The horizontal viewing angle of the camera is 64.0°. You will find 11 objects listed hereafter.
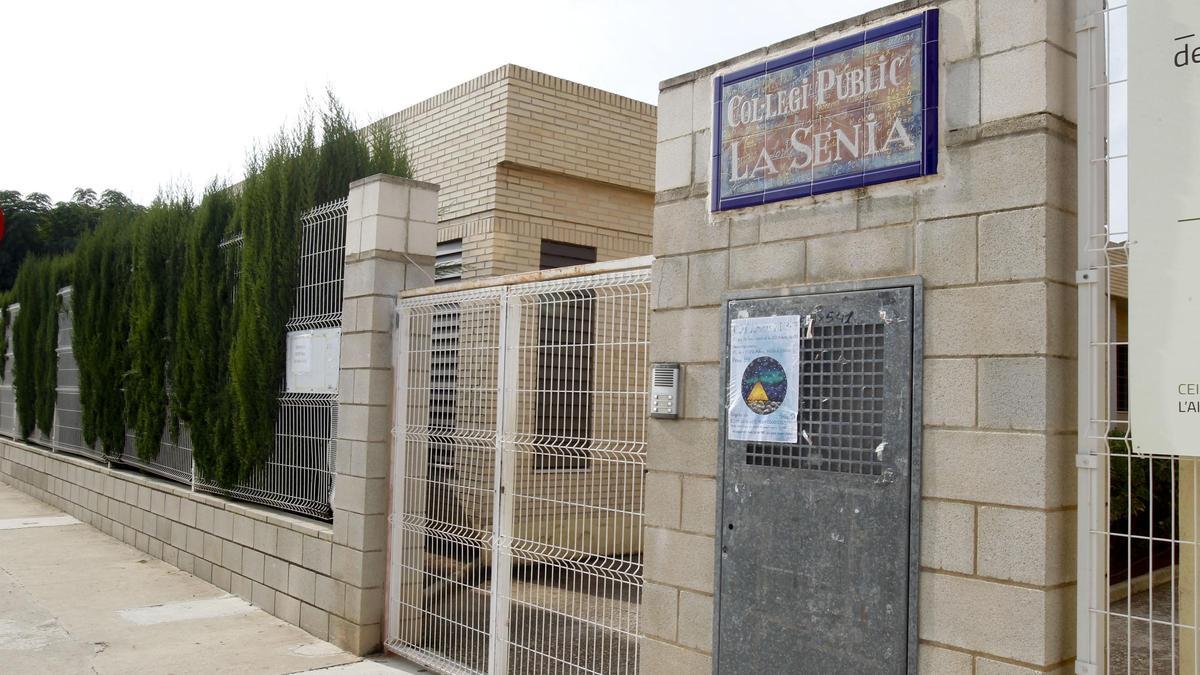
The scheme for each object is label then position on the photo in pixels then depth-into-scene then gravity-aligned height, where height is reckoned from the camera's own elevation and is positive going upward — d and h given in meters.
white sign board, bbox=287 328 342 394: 7.32 +0.13
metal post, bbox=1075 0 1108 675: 3.25 +0.27
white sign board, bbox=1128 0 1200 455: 2.92 +0.53
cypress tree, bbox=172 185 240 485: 8.60 +0.31
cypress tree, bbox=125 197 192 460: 9.91 +0.67
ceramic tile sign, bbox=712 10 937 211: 3.68 +1.13
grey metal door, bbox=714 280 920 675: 3.65 -0.49
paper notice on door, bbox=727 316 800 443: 4.05 +0.05
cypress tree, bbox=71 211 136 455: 11.33 +0.54
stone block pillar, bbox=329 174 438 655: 6.57 +0.04
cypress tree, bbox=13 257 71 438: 14.34 +0.45
